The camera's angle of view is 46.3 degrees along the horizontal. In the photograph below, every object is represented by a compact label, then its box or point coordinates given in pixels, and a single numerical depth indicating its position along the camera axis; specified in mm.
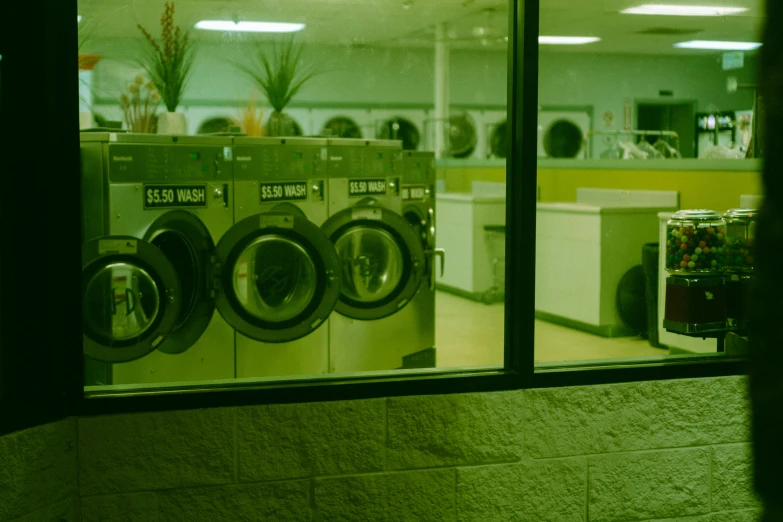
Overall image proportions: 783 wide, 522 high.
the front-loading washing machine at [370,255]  4542
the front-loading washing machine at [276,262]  3906
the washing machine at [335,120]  12578
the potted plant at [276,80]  4539
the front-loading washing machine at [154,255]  3293
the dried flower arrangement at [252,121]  4598
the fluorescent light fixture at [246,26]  4309
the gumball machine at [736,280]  3373
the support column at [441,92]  12414
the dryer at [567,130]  14133
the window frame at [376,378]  2484
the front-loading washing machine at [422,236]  5086
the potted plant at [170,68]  4098
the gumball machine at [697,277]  3332
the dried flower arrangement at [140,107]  4121
